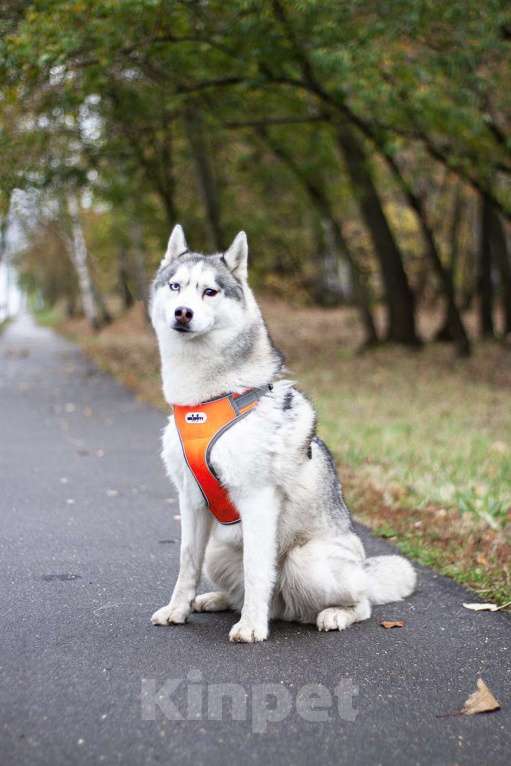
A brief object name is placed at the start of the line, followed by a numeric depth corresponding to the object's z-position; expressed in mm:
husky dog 4484
